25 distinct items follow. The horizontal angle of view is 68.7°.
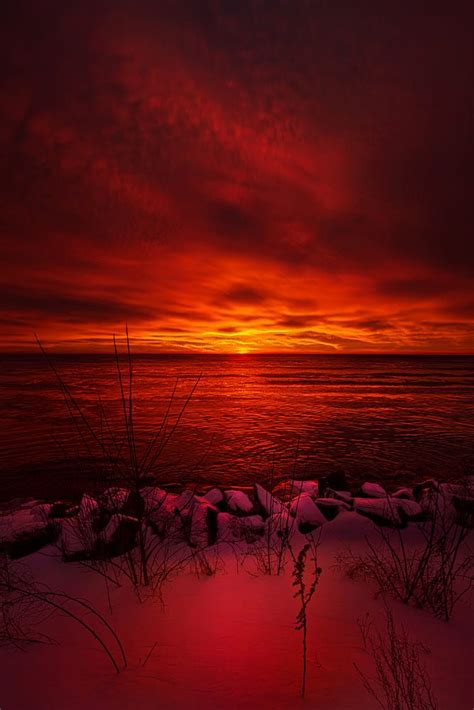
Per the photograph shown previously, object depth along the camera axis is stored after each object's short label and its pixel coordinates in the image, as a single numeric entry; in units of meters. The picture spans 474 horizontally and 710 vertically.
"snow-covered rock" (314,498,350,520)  5.06
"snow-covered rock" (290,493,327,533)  4.73
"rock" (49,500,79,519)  5.11
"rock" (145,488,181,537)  4.39
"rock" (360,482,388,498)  6.11
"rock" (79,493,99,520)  4.54
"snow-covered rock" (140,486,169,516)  5.05
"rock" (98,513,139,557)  3.79
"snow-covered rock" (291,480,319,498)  6.37
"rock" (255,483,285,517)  5.16
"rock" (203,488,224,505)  5.85
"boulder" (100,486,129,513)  4.55
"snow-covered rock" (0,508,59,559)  4.07
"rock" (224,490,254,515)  5.45
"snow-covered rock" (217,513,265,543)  4.39
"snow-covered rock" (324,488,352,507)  5.57
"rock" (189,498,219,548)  4.26
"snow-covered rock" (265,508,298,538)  4.48
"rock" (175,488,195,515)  4.91
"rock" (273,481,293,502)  6.76
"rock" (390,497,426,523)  4.85
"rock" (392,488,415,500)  5.91
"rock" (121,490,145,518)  4.85
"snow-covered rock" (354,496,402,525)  4.70
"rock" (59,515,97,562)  3.82
